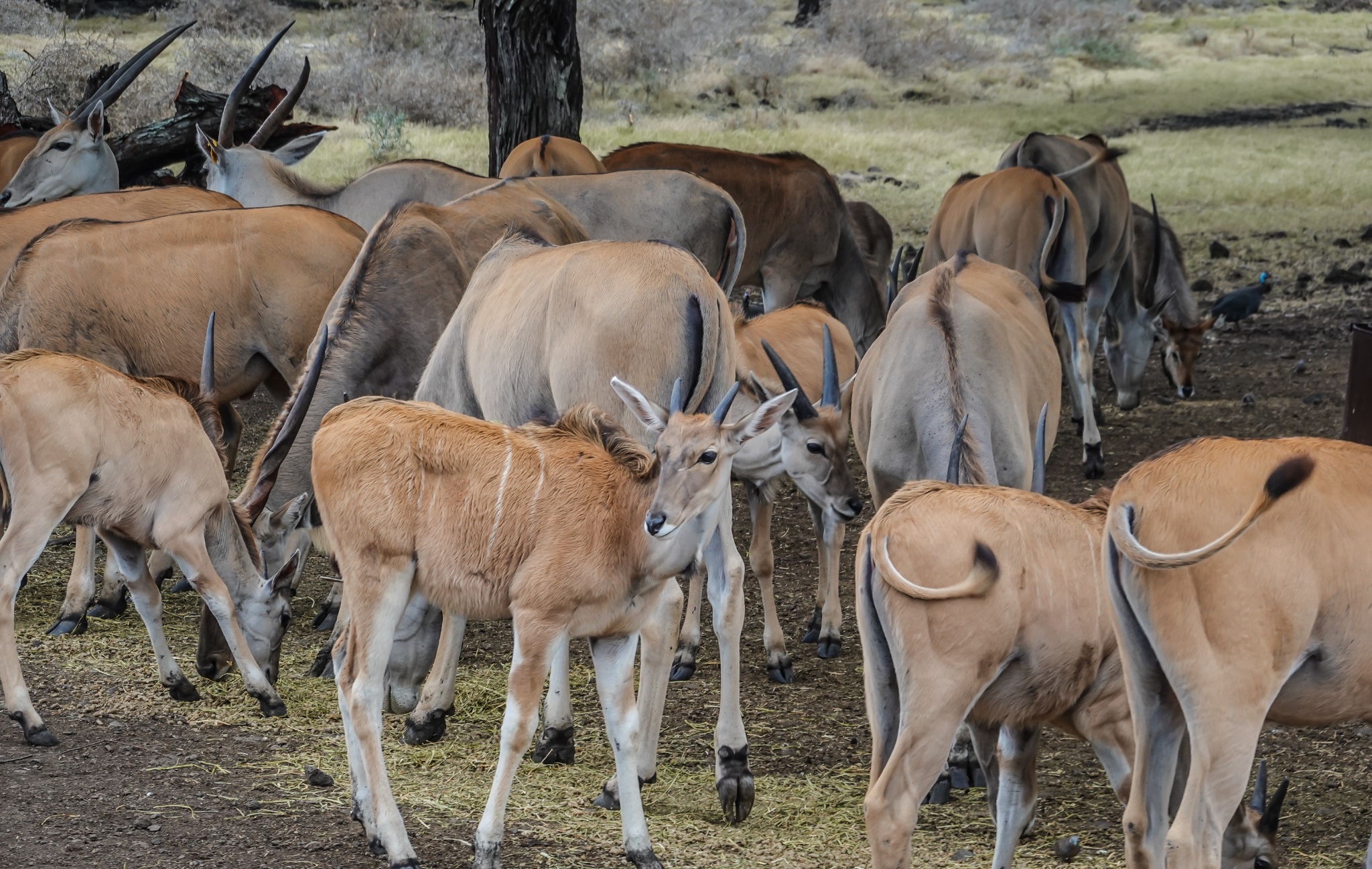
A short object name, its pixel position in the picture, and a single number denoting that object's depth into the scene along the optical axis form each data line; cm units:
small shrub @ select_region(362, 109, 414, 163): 3431
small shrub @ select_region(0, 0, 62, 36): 4484
